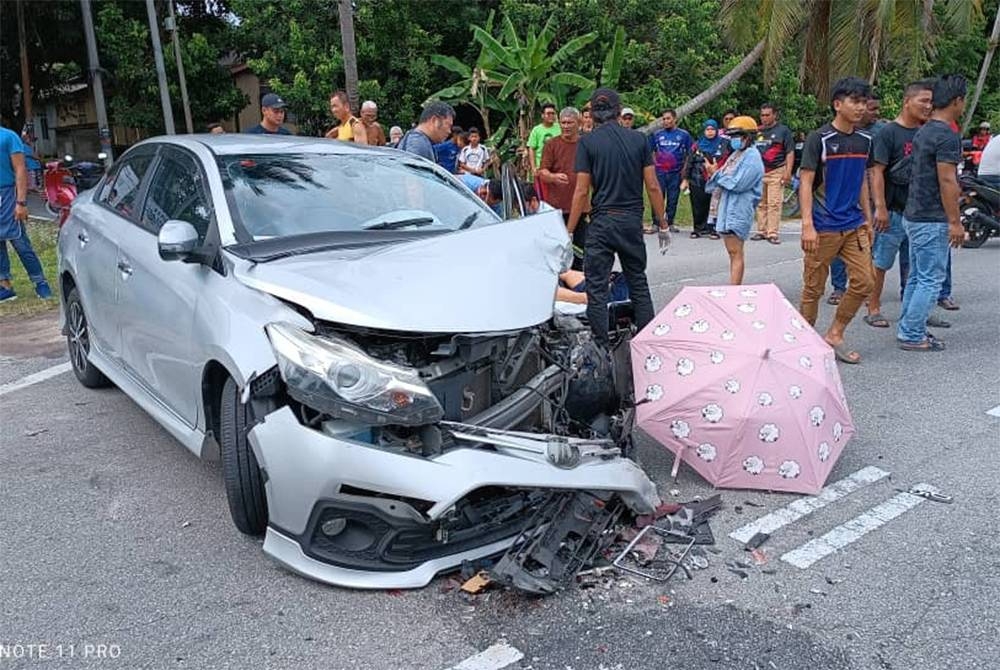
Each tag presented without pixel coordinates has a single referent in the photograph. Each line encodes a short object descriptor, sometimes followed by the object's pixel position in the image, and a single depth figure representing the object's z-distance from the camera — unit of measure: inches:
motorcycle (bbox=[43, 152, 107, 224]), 457.4
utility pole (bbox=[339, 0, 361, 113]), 483.5
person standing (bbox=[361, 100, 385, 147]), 350.9
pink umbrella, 150.2
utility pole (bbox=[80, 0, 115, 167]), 705.0
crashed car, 115.5
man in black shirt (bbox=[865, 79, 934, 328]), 250.8
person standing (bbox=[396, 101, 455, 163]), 255.6
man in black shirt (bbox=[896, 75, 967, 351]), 231.9
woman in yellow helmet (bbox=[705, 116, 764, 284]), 286.7
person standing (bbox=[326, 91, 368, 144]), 345.7
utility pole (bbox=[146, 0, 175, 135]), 696.4
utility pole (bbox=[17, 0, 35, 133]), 968.9
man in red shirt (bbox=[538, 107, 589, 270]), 299.7
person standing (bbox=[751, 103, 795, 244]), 466.6
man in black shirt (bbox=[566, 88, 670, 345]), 215.2
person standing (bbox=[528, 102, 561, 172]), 455.8
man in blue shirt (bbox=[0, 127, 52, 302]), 312.7
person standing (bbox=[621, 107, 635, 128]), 466.6
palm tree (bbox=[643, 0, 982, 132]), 603.8
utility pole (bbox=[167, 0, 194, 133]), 812.1
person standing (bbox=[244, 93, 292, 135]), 295.7
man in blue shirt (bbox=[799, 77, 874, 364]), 225.0
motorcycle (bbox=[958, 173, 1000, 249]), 432.8
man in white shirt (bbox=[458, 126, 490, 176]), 493.4
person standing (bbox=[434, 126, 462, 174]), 374.4
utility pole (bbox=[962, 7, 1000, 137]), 903.1
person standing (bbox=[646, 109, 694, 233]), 521.0
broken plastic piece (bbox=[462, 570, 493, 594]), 121.1
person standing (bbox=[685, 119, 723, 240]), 522.2
